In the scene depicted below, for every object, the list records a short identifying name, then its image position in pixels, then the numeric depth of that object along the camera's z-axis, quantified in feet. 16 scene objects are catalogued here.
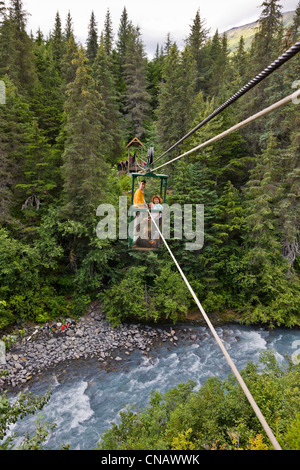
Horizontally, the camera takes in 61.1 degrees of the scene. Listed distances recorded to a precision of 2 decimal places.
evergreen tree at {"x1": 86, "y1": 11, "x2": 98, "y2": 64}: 114.42
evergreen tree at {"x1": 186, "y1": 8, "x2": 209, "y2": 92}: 89.52
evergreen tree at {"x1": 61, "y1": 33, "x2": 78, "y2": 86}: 63.66
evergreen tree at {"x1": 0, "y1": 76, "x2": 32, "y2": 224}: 48.80
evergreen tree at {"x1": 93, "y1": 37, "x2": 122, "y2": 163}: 78.48
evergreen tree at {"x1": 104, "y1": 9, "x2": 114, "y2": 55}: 118.94
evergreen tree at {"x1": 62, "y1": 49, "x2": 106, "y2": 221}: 48.42
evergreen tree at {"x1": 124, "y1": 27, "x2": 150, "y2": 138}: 106.42
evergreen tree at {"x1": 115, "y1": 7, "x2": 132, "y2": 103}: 122.71
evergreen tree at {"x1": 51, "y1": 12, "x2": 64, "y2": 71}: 116.93
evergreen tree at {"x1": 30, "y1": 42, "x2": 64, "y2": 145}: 70.33
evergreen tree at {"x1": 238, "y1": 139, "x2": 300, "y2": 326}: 50.42
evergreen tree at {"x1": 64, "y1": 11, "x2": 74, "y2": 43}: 115.30
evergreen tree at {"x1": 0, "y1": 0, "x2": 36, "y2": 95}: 71.46
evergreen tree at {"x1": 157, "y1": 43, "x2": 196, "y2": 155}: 70.44
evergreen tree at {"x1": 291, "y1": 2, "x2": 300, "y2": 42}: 54.57
